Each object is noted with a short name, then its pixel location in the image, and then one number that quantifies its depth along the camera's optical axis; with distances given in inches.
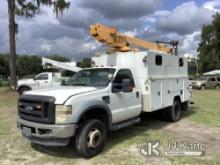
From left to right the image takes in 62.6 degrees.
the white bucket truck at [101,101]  139.7
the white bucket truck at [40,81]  471.8
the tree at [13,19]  459.2
